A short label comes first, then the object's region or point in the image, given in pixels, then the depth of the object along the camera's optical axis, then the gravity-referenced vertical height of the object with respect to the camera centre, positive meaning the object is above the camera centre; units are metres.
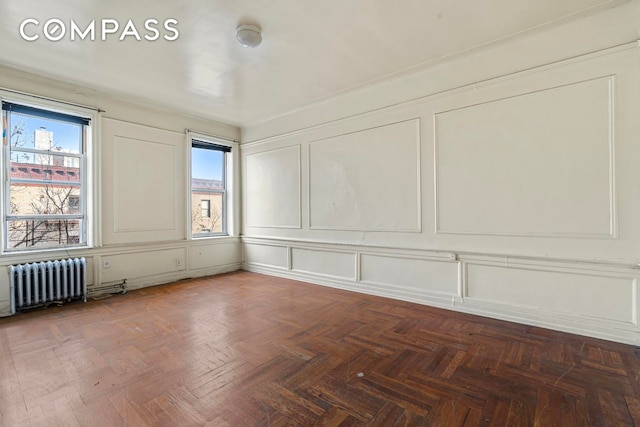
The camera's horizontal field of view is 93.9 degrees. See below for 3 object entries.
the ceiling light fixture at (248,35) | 2.67 +1.63
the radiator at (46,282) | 3.41 -0.79
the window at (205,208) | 5.45 +0.13
